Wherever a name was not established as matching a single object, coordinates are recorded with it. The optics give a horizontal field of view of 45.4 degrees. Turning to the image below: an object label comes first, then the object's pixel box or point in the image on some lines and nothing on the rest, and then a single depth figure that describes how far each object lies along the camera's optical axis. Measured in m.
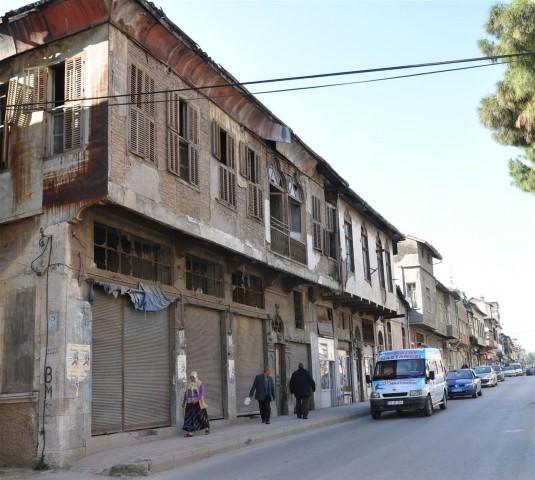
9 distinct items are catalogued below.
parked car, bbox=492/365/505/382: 57.28
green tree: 15.56
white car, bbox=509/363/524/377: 74.28
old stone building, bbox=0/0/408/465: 12.36
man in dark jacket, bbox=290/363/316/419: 19.88
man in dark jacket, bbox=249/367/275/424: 18.28
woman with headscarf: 14.98
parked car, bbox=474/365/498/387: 43.16
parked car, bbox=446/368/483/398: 30.56
